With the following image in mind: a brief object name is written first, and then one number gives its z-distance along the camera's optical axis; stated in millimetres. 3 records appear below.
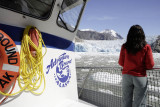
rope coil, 1567
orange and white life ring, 1318
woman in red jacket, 1907
